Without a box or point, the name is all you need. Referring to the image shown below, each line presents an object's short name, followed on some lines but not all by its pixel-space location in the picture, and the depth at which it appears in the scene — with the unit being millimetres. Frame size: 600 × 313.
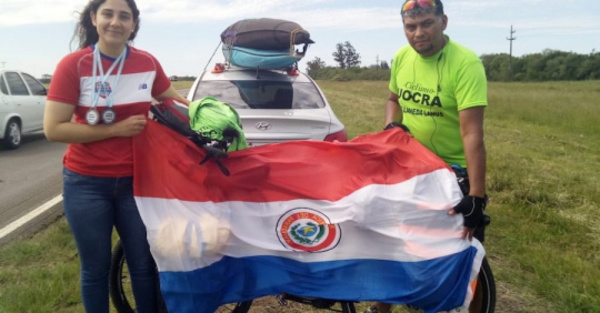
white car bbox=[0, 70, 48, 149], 10734
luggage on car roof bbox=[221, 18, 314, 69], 6102
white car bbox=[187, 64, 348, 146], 5176
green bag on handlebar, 2670
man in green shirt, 2707
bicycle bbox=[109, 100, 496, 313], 2770
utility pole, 74375
